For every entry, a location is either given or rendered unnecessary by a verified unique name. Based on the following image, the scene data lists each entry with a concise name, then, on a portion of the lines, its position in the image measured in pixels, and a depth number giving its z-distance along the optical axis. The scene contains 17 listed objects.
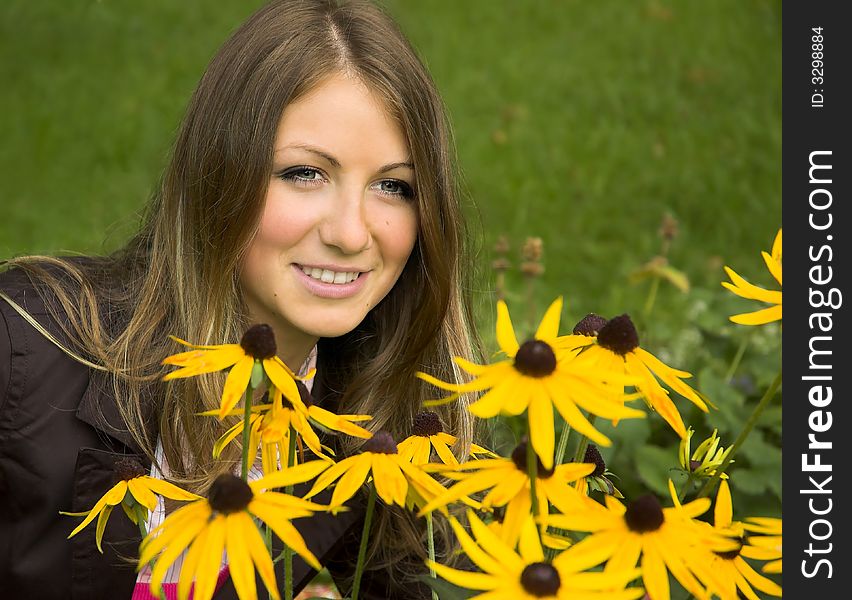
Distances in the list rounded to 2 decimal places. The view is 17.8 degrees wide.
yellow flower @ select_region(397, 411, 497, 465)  1.05
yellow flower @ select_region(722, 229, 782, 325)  1.00
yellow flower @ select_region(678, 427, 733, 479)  1.04
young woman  1.38
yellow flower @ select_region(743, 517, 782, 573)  0.96
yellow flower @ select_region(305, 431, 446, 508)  0.99
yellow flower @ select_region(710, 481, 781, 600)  0.97
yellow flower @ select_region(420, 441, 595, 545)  0.96
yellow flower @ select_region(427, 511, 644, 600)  0.91
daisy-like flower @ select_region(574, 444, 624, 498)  1.02
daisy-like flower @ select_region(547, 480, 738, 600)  0.94
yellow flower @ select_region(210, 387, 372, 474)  1.01
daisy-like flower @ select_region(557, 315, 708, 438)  1.00
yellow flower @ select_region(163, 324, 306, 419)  0.99
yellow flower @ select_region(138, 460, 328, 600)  0.93
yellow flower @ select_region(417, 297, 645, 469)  0.94
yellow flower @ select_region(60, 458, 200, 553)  1.04
